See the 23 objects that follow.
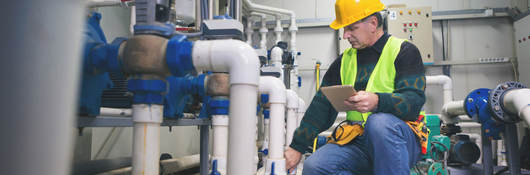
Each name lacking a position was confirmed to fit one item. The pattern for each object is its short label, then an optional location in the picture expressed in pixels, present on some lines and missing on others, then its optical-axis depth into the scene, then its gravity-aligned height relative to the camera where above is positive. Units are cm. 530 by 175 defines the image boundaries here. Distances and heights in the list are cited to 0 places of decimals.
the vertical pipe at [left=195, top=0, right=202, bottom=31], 165 +39
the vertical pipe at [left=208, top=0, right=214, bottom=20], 172 +45
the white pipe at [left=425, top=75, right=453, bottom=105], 361 +20
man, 116 +0
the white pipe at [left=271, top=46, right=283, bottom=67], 277 +35
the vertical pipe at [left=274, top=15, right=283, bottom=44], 407 +83
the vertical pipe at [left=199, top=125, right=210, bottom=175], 179 -24
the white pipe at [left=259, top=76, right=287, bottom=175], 141 -8
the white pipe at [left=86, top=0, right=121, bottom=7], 150 +45
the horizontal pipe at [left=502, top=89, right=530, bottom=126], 173 +0
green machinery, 227 -37
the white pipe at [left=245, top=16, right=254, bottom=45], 411 +82
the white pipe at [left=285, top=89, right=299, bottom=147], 209 -5
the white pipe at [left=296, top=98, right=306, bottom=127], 298 -7
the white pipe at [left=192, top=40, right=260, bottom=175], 75 +3
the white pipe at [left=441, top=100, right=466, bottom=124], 277 -7
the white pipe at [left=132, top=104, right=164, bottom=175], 76 -8
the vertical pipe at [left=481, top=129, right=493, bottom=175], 225 -33
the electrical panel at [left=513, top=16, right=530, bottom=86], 346 +55
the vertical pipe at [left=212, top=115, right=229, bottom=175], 143 -17
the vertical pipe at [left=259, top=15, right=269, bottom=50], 408 +81
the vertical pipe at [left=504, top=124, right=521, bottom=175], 208 -27
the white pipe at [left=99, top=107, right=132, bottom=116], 109 -3
